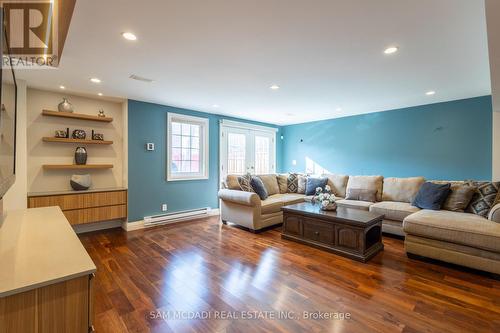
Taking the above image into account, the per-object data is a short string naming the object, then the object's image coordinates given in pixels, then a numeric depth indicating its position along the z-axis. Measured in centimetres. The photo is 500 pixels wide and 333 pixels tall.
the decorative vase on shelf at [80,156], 384
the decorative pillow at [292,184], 538
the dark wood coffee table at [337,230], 291
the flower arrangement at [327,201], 347
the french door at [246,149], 557
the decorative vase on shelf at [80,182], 376
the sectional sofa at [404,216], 250
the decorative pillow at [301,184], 527
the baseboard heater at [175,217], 432
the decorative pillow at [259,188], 444
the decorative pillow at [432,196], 345
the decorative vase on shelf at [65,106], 371
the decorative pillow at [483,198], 309
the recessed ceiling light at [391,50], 230
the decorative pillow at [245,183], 431
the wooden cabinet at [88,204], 339
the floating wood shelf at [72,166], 361
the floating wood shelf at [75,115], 359
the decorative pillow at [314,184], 504
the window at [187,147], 470
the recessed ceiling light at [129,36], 205
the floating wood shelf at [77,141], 359
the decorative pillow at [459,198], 331
